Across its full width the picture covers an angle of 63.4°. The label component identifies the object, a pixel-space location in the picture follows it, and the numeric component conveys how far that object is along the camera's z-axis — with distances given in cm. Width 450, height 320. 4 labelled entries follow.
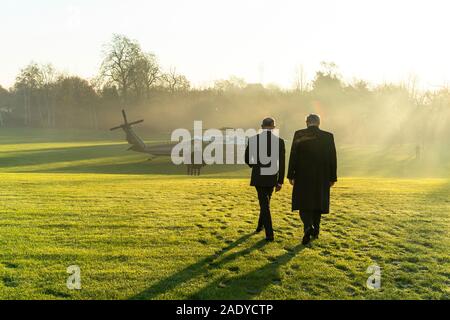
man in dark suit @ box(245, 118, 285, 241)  702
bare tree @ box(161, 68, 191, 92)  8375
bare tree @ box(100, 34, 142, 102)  7562
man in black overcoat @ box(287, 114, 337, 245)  675
